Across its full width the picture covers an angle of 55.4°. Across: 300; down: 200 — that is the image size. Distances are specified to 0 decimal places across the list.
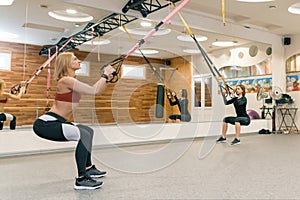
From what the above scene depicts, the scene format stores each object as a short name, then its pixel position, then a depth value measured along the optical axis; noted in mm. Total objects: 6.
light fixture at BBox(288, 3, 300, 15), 6609
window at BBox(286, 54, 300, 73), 8641
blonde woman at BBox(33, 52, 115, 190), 2387
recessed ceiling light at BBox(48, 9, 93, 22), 5230
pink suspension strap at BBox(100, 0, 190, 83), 3211
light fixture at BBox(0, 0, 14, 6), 4680
